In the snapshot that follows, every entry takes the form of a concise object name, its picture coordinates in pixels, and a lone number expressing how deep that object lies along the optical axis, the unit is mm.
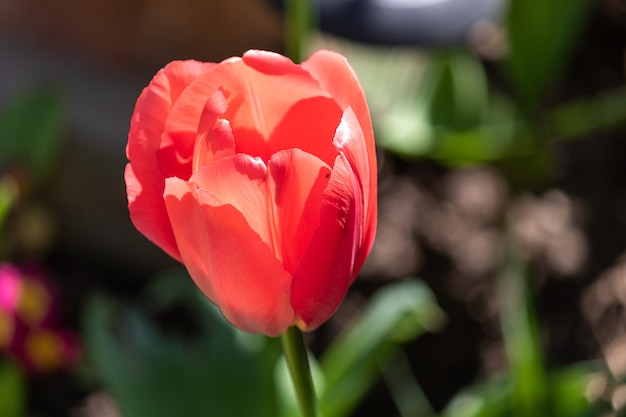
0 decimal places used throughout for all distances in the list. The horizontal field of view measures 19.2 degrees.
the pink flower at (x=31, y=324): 960
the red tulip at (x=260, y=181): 390
